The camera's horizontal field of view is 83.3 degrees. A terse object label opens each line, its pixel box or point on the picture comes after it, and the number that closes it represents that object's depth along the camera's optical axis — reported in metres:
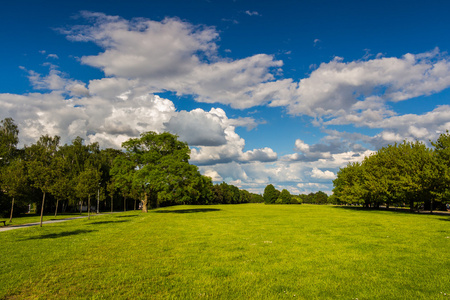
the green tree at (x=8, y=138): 57.60
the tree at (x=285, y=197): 181.88
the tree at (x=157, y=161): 47.12
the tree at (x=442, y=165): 38.06
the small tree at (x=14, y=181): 34.47
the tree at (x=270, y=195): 186.38
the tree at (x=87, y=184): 40.25
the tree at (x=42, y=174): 27.23
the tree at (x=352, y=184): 64.38
